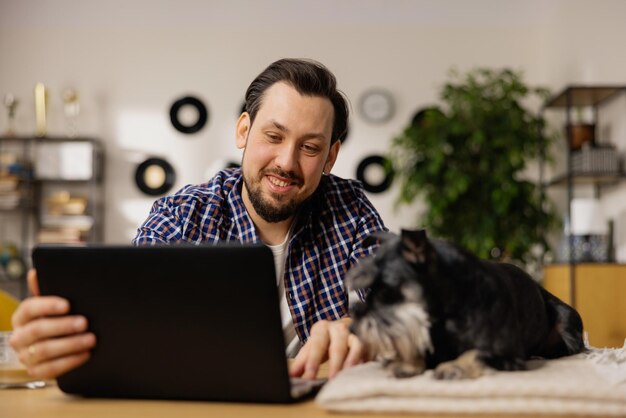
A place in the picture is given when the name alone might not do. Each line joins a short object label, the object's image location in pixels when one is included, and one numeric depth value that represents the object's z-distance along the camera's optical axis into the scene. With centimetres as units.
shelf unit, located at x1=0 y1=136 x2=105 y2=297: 631
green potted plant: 511
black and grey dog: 84
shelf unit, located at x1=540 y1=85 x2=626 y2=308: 451
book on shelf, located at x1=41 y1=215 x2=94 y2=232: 633
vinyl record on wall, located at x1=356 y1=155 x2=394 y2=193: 651
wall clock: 657
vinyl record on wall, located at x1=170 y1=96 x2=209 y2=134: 656
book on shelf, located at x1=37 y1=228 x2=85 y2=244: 619
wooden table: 86
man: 185
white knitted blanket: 81
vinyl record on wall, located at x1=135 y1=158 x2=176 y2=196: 656
